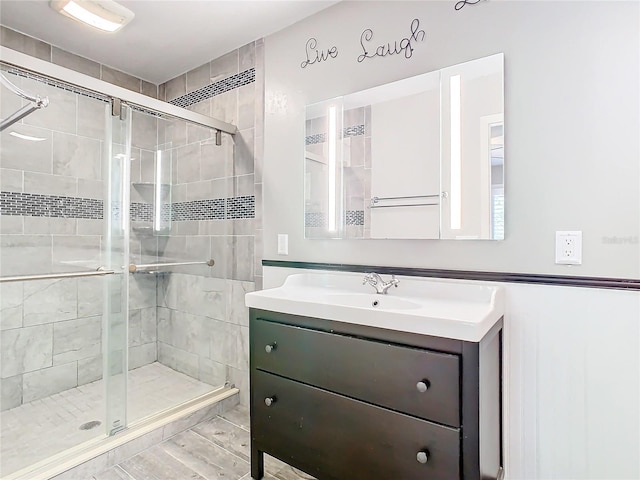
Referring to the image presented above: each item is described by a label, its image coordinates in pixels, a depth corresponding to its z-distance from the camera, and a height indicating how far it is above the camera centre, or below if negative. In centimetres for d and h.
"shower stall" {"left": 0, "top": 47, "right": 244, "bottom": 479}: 194 -16
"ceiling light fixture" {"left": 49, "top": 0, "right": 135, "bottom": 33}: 179 +117
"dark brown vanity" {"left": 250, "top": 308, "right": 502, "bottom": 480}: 112 -58
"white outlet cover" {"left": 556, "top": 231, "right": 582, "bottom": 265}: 127 -3
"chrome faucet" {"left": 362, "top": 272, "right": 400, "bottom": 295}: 161 -20
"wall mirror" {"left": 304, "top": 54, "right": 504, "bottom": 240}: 145 +37
